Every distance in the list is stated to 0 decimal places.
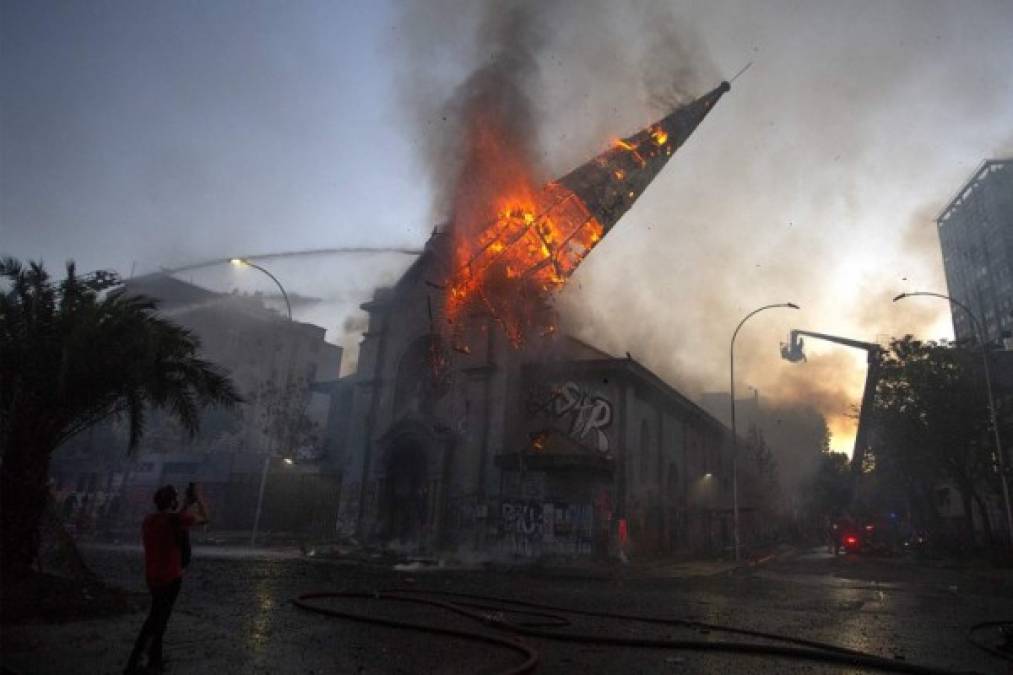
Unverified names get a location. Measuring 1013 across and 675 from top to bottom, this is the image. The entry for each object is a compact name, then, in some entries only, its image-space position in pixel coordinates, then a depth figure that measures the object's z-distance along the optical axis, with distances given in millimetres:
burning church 24781
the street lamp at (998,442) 28219
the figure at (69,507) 31791
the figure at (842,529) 37316
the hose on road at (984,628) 8320
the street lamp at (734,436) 29422
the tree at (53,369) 10680
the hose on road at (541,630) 7461
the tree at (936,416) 34562
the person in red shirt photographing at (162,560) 6605
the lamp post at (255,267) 25000
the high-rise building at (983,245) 89312
